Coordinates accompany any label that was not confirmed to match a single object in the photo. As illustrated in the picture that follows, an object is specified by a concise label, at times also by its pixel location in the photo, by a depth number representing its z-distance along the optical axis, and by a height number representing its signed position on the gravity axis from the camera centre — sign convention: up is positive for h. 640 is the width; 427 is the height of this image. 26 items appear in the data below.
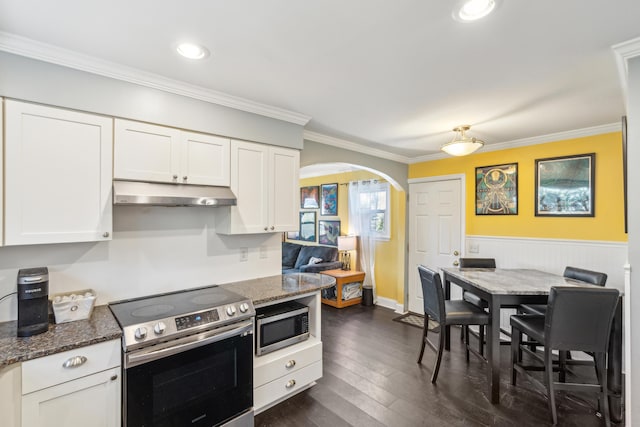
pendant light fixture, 2.89 +0.70
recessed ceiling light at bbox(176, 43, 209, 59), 1.70 +0.97
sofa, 5.34 -0.87
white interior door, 4.26 -0.17
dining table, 2.29 -0.71
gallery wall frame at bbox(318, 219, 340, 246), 5.89 -0.36
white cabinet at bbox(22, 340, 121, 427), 1.39 -0.88
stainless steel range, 1.61 -0.88
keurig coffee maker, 1.53 -0.48
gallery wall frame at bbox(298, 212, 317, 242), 6.42 -0.26
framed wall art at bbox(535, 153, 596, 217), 3.21 +0.35
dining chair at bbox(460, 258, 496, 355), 3.35 -0.62
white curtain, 5.28 -0.29
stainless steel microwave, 2.28 -0.91
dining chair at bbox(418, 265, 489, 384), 2.66 -0.90
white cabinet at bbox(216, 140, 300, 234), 2.48 +0.21
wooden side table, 4.90 -1.13
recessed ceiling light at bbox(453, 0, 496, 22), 1.34 +0.97
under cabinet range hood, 1.86 +0.13
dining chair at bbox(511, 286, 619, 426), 2.10 -0.81
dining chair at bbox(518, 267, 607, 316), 2.69 -0.59
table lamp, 5.28 -0.60
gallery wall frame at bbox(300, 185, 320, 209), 6.38 +0.38
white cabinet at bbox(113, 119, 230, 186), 1.97 +0.43
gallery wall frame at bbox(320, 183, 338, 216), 5.95 +0.31
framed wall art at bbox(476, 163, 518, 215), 3.75 +0.34
